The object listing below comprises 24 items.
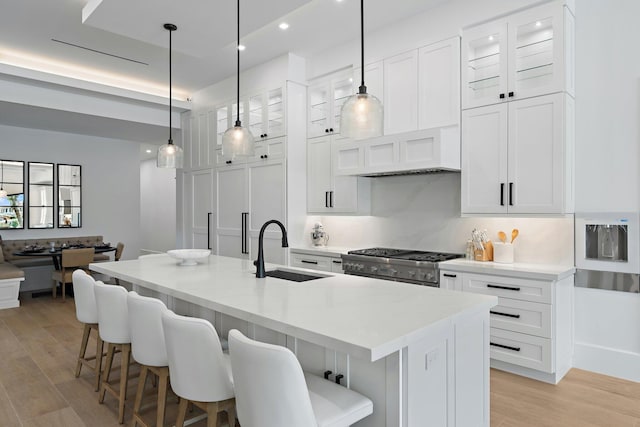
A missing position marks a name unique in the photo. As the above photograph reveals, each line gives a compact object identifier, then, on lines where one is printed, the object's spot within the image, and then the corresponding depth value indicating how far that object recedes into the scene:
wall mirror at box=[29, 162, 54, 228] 7.30
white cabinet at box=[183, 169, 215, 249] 6.14
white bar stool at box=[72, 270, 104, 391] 2.88
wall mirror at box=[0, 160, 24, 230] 7.00
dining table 5.95
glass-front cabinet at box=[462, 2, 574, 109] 3.18
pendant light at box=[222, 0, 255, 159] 3.09
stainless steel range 3.67
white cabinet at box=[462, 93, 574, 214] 3.17
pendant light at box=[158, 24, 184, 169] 3.78
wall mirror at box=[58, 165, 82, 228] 7.65
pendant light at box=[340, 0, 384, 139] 2.21
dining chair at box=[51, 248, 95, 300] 6.03
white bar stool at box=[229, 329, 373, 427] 1.36
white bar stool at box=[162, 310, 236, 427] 1.71
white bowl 3.25
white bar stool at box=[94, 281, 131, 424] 2.49
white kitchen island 1.55
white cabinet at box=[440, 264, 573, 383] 3.07
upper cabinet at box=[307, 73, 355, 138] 4.75
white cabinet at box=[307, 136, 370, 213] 4.64
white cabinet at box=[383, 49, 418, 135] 3.97
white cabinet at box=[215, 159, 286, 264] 5.02
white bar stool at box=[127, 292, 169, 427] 2.12
